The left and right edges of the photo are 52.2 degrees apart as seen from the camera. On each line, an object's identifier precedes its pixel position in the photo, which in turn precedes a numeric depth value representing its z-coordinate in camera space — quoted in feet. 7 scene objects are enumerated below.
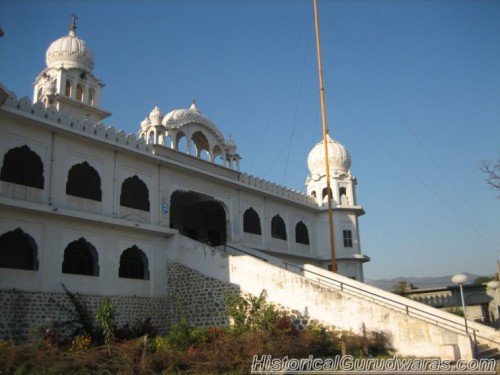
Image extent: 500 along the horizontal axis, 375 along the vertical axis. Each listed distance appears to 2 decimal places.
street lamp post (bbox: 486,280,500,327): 58.84
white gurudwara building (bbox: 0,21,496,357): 51.85
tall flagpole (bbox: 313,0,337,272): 77.00
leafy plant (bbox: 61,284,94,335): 51.93
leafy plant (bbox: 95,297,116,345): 45.80
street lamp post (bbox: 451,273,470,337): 47.98
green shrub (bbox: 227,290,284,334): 50.08
